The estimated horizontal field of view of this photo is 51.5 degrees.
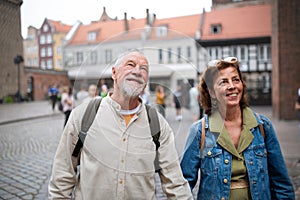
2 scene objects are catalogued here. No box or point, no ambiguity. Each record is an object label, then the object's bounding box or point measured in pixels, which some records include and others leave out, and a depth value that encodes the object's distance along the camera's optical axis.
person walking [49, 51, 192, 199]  1.35
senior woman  1.68
